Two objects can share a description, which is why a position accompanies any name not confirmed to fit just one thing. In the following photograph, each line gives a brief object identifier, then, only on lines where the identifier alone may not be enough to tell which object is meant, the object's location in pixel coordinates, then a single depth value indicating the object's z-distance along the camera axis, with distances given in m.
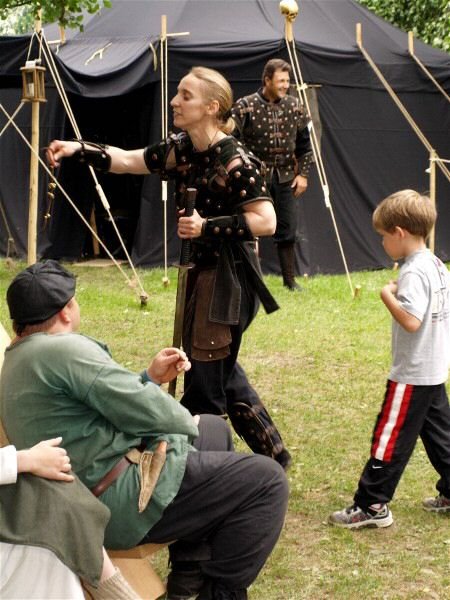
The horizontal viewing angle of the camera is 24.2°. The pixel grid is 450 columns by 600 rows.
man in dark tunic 8.40
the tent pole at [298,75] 9.62
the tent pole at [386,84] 10.23
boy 3.75
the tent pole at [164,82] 9.99
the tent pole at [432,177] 9.16
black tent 10.16
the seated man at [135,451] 2.76
